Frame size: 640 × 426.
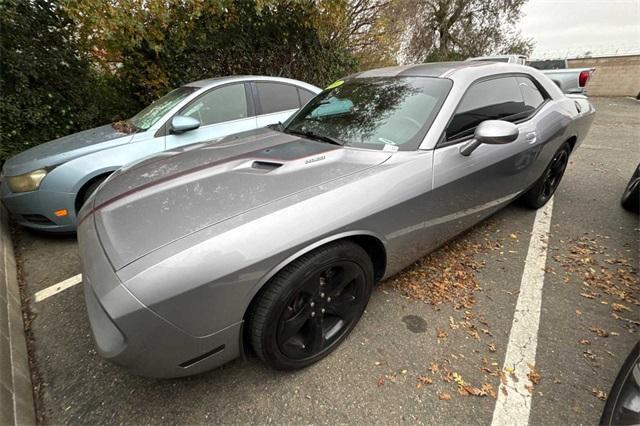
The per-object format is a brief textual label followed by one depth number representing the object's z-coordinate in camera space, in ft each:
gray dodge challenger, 3.98
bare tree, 54.54
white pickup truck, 26.45
